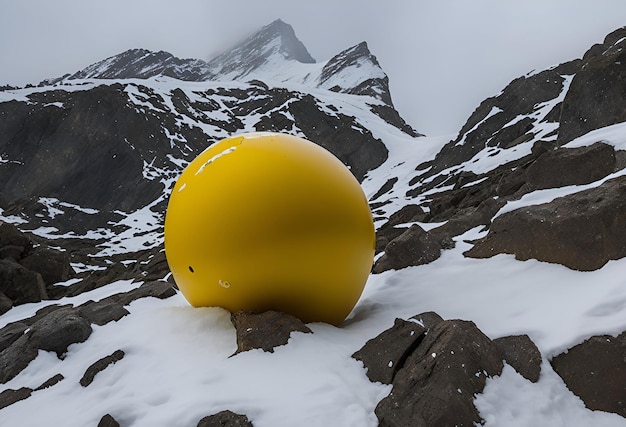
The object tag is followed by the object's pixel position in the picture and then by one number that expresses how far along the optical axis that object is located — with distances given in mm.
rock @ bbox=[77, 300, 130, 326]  7805
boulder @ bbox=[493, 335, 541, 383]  3911
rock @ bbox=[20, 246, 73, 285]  17078
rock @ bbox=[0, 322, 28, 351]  7672
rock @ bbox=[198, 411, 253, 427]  3639
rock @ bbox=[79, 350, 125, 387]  5406
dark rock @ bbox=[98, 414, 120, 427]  4039
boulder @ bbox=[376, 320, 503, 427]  3441
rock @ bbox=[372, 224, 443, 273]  7680
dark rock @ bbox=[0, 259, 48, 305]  13609
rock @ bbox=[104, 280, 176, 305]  9203
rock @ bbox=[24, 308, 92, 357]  6658
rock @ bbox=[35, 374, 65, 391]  5598
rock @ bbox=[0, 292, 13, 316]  12432
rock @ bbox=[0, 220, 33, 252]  16719
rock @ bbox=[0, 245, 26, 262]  15734
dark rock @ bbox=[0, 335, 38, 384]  6262
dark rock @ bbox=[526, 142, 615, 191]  7617
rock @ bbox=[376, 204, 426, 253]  13023
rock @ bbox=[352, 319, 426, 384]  4258
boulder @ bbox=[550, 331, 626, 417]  3523
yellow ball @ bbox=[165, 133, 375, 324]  5195
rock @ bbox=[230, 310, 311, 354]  4886
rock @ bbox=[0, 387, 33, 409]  5359
